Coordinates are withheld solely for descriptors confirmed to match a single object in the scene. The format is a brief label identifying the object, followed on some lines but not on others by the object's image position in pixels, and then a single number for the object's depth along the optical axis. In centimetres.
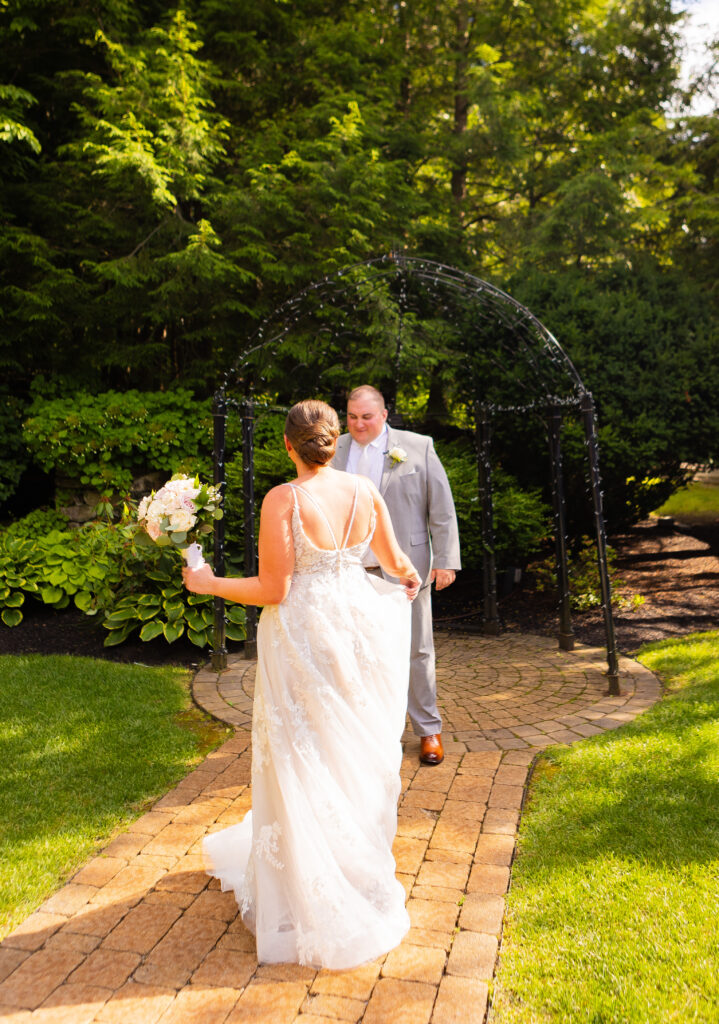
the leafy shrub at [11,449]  938
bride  273
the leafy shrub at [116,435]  916
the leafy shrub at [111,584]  662
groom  445
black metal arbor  660
